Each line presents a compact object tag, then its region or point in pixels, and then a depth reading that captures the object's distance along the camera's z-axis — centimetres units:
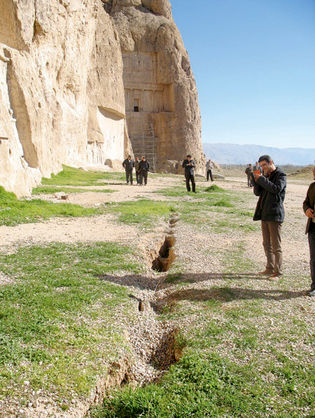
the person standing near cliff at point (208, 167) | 3016
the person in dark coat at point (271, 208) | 607
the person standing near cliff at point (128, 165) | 2195
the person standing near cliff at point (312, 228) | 555
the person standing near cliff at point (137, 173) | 2253
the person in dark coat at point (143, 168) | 2192
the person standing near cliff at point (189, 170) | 1767
